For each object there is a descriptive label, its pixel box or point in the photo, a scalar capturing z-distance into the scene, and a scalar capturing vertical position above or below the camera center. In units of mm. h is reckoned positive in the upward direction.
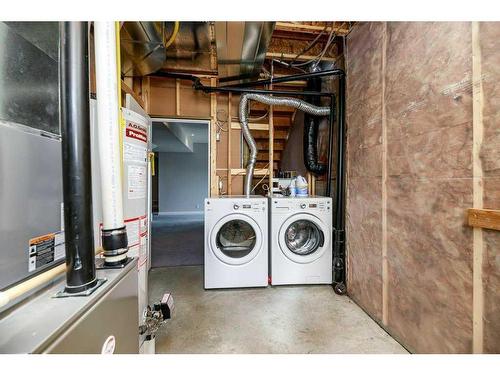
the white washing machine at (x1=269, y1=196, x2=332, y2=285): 2326 -640
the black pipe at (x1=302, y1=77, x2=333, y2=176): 2791 +551
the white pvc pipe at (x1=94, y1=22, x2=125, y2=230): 676 +212
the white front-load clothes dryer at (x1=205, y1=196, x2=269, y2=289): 2232 -658
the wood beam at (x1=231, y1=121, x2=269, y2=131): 3018 +827
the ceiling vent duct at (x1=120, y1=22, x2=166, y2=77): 1636 +1190
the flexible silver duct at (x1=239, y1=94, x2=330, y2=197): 2637 +917
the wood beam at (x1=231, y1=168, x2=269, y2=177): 2988 +191
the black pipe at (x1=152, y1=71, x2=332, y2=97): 2615 +1192
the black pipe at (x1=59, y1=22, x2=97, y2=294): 558 +101
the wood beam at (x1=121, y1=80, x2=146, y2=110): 1578 +728
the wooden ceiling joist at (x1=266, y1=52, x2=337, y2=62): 2535 +1519
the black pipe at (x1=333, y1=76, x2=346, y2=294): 2273 -231
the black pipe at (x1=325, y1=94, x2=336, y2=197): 2510 +445
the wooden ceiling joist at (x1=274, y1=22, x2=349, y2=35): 2124 +1561
